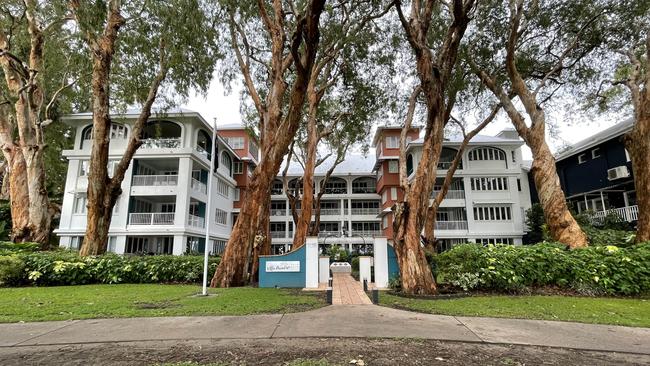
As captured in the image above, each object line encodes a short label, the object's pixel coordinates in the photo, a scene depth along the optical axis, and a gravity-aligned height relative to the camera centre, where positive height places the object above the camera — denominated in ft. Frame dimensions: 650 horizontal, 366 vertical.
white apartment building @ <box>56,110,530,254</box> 71.92 +16.05
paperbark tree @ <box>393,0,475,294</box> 30.30 +9.79
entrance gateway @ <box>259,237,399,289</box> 39.47 -1.92
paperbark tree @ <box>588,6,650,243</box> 36.17 +21.09
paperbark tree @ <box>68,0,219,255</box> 40.40 +25.64
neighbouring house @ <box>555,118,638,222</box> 64.34 +15.55
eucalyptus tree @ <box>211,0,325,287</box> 36.19 +12.03
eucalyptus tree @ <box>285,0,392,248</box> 47.57 +28.65
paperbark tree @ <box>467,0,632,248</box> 37.86 +27.18
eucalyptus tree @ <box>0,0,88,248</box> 48.26 +23.06
